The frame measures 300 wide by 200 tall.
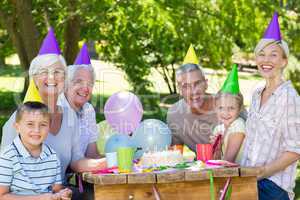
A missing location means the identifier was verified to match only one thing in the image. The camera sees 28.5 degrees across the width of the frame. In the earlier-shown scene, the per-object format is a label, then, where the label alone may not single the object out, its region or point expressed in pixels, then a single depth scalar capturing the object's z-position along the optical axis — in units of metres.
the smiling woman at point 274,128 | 3.65
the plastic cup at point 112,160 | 3.58
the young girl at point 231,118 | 3.90
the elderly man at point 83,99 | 4.25
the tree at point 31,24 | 9.30
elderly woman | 3.97
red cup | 3.74
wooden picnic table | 3.29
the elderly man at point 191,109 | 4.49
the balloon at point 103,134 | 4.30
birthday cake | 3.60
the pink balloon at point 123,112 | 4.41
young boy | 3.45
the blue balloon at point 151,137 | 4.02
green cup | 3.41
